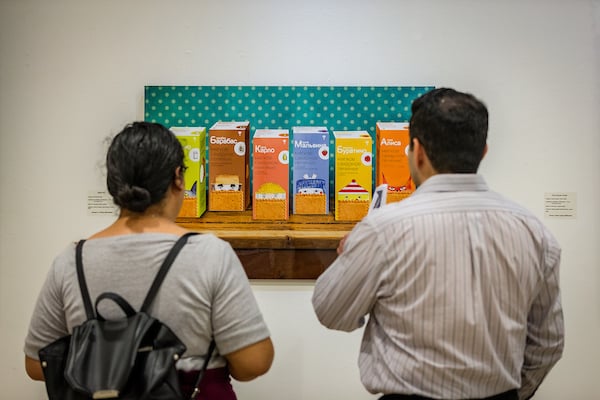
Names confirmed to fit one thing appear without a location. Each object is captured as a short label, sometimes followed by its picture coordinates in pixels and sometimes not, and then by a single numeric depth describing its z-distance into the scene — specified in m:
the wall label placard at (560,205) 2.45
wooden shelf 2.24
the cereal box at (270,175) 2.21
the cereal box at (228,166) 2.23
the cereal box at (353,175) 2.21
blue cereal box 2.22
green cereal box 2.20
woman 1.29
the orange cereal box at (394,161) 2.20
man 1.29
